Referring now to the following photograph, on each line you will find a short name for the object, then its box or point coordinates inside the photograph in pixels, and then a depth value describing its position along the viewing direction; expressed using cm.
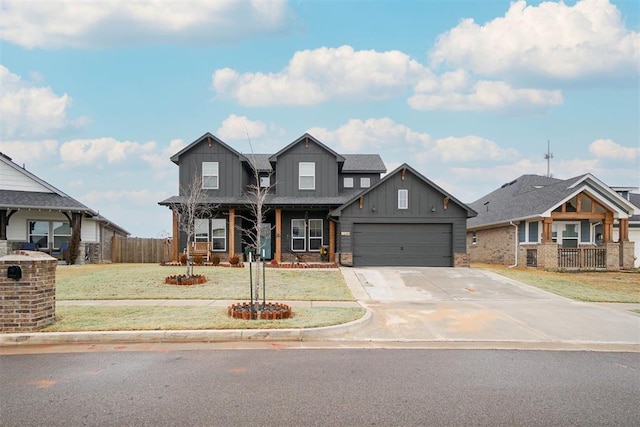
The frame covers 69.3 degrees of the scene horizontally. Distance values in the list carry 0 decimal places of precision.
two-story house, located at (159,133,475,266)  2269
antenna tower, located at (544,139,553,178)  4966
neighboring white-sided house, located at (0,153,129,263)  2352
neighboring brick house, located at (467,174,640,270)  2345
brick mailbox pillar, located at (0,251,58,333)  830
